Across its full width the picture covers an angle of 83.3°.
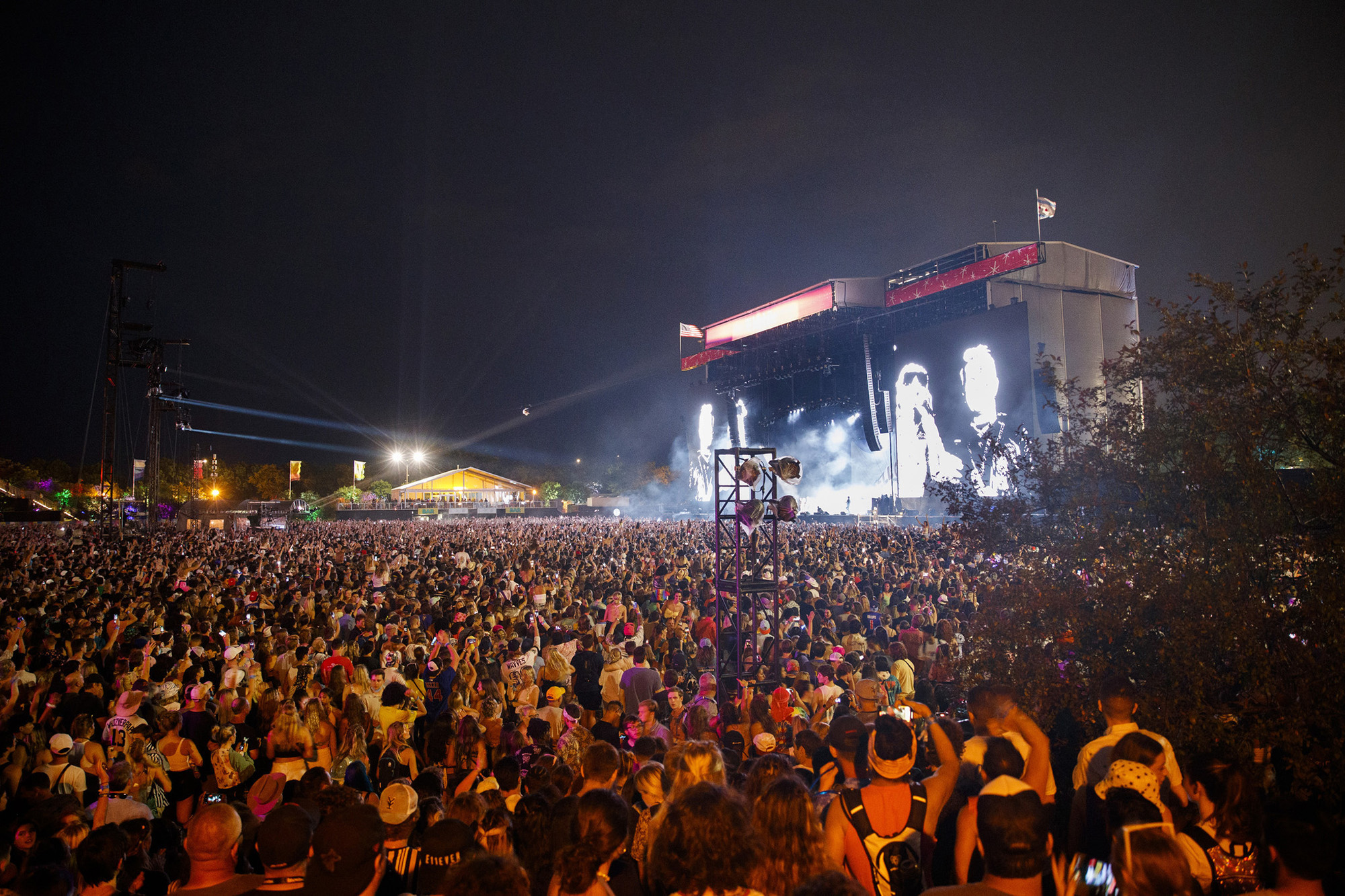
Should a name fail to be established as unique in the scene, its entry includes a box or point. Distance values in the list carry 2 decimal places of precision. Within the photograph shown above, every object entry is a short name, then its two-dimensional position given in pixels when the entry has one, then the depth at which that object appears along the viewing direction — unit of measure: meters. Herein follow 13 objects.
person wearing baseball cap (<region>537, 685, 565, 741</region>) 5.68
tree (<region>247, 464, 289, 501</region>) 110.56
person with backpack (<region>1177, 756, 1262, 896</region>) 3.14
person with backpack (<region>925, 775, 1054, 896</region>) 2.62
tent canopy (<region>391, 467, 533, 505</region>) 88.00
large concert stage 34.34
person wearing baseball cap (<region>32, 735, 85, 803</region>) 4.59
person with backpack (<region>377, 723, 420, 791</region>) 4.80
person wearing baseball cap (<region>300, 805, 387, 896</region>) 2.66
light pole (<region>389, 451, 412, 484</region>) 112.02
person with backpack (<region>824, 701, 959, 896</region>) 3.03
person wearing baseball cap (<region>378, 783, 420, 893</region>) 3.21
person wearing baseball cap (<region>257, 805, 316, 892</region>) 2.75
